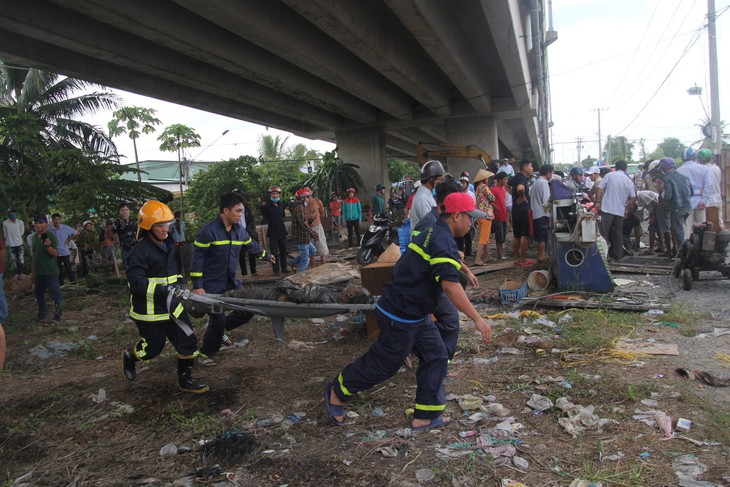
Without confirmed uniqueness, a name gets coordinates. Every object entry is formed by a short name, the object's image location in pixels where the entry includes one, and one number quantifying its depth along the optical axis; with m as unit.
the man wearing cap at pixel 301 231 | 9.23
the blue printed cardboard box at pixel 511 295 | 6.58
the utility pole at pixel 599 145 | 54.95
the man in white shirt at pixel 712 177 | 8.01
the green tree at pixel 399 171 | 43.72
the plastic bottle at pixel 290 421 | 3.68
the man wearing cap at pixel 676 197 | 7.66
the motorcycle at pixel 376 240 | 10.13
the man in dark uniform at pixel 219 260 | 4.70
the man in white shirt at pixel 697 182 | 7.86
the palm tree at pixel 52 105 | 17.77
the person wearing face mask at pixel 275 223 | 9.54
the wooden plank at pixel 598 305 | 5.80
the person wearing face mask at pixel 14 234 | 11.07
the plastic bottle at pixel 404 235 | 6.91
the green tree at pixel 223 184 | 16.34
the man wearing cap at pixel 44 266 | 7.36
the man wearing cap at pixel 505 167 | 14.12
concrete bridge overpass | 8.65
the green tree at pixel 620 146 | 67.75
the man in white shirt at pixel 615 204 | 8.22
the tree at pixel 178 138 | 21.75
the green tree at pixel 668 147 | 64.69
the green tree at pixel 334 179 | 18.64
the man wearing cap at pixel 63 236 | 10.37
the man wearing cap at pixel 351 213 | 14.51
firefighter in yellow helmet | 4.04
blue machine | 6.26
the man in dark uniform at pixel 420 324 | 3.37
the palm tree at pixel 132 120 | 21.80
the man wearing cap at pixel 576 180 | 10.16
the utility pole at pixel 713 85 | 15.36
